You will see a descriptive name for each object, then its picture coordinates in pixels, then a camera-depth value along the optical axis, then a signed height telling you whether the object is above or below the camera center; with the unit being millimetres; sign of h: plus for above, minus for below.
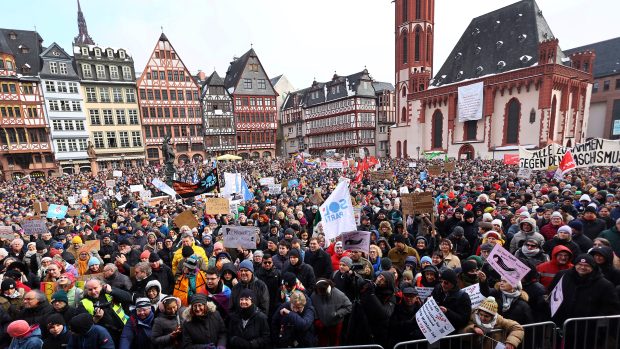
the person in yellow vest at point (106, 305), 3775 -1941
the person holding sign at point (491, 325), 3213 -2022
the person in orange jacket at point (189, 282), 4684 -2062
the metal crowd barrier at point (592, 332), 3428 -2311
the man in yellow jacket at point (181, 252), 5883 -2045
